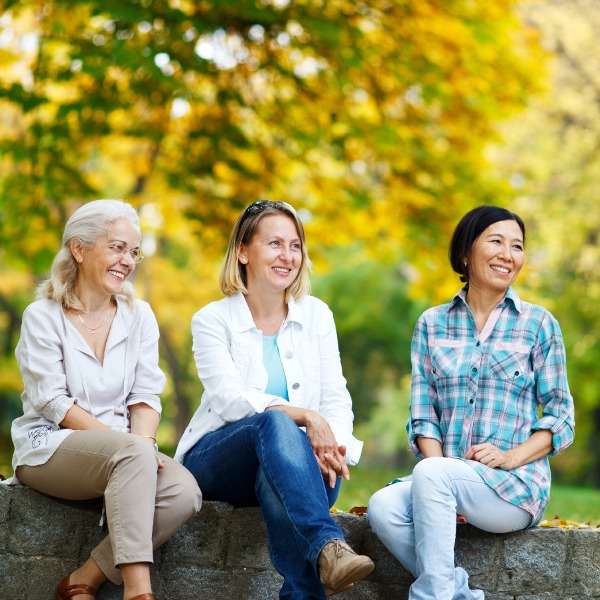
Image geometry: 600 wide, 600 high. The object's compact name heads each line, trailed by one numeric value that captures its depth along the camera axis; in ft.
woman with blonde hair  21.77
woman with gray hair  22.59
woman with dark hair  23.06
